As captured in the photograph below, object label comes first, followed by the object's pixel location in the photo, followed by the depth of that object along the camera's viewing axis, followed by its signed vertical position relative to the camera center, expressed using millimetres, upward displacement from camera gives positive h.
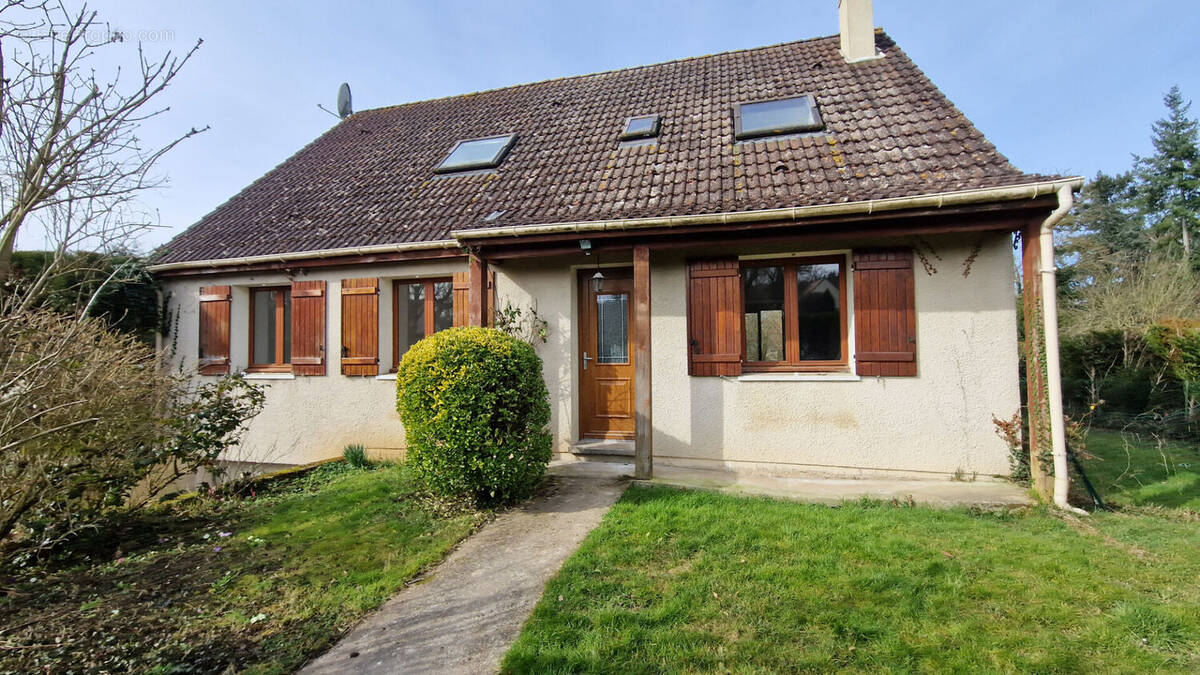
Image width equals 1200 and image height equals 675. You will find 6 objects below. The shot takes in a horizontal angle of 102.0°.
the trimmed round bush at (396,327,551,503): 4363 -515
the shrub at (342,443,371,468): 6508 -1288
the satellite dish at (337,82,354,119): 12398 +6643
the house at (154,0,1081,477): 5121 +1116
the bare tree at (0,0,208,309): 2088 +1035
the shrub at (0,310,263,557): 3059 -548
